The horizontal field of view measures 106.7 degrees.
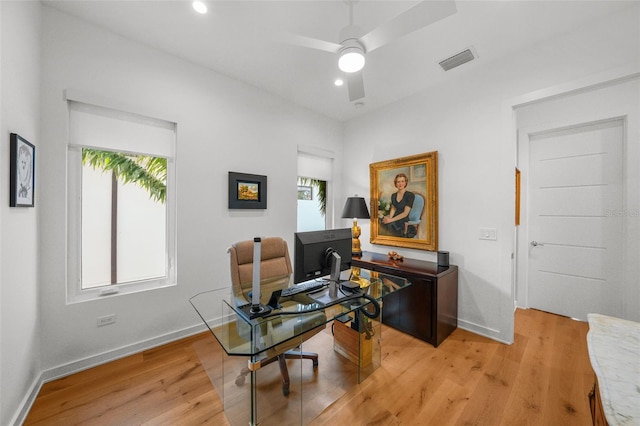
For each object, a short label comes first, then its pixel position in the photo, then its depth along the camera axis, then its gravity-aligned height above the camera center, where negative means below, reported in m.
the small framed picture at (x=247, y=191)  2.85 +0.26
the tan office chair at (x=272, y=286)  1.42 -0.65
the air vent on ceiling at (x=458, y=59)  2.38 +1.59
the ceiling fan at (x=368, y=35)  1.28 +1.11
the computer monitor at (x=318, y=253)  1.58 -0.28
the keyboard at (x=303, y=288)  1.84 -0.61
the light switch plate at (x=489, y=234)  2.55 -0.23
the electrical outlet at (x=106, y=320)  2.08 -0.96
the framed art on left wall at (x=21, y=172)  1.41 +0.25
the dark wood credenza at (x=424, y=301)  2.41 -0.96
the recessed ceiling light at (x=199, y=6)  1.80 +1.58
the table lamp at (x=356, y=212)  3.41 +0.00
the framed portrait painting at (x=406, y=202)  3.00 +0.15
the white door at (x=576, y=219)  2.59 -0.07
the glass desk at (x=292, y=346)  1.37 -1.14
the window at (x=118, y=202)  2.04 +0.09
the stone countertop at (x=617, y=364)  0.73 -0.59
